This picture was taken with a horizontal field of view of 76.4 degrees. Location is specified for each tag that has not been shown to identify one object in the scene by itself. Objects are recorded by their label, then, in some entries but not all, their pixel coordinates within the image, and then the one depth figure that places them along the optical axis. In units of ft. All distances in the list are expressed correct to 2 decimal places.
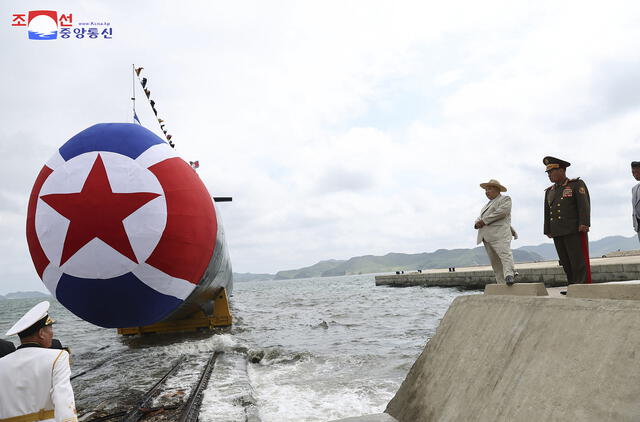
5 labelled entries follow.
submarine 17.70
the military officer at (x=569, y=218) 14.02
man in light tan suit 16.12
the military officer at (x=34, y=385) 7.70
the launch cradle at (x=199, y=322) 32.71
